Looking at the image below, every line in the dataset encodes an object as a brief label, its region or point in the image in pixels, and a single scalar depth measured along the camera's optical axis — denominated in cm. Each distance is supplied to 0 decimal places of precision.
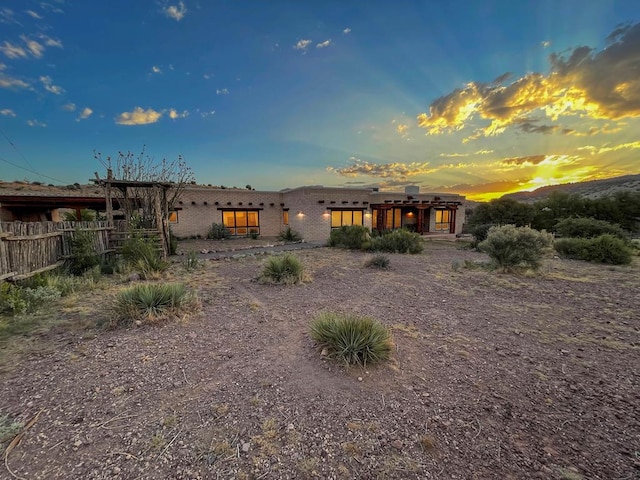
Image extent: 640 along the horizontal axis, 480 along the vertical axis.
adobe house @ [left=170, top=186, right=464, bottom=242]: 1864
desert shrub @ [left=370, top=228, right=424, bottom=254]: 1295
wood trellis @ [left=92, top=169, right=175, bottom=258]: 934
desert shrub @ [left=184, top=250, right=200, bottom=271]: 913
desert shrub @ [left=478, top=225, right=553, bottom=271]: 820
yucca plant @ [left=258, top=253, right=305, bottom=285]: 729
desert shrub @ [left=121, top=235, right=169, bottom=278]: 781
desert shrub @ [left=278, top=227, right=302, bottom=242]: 1841
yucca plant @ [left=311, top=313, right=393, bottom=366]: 322
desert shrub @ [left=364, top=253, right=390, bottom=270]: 930
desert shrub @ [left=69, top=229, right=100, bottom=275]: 785
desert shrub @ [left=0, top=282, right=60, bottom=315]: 470
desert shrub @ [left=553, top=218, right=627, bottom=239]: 1498
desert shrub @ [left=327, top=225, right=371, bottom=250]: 1390
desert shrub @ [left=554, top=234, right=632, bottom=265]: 996
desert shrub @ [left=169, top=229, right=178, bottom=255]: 1195
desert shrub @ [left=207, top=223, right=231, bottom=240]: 1858
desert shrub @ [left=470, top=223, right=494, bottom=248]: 1680
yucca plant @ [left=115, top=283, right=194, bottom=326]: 444
